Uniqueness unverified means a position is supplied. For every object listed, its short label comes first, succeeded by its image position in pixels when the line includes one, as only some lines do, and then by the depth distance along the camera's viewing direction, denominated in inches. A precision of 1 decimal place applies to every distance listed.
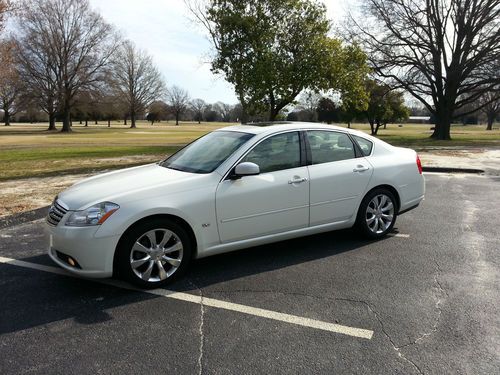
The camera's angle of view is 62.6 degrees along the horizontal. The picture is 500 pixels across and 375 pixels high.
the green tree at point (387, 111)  1905.8
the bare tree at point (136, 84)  2918.3
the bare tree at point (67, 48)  2022.6
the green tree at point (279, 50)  762.8
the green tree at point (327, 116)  3205.2
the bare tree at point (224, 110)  5649.6
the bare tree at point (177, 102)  4864.9
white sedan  150.0
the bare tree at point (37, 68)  2010.3
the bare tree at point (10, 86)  935.7
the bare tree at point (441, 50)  1140.1
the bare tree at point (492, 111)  2777.6
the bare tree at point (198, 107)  5580.7
